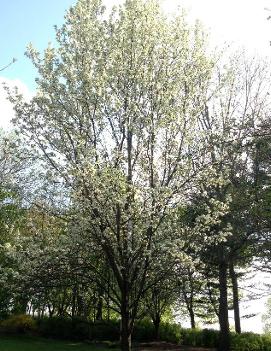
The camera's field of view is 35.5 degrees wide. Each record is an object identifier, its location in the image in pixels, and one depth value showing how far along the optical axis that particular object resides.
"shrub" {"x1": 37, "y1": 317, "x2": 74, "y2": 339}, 32.81
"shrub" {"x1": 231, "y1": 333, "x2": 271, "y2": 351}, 21.70
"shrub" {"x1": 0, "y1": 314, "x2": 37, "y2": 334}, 32.91
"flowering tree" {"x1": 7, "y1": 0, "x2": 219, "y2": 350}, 12.91
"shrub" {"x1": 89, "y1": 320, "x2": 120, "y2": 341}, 31.80
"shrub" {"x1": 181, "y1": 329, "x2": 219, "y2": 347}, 26.44
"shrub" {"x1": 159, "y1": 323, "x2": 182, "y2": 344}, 29.44
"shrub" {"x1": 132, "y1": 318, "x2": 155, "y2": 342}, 31.49
